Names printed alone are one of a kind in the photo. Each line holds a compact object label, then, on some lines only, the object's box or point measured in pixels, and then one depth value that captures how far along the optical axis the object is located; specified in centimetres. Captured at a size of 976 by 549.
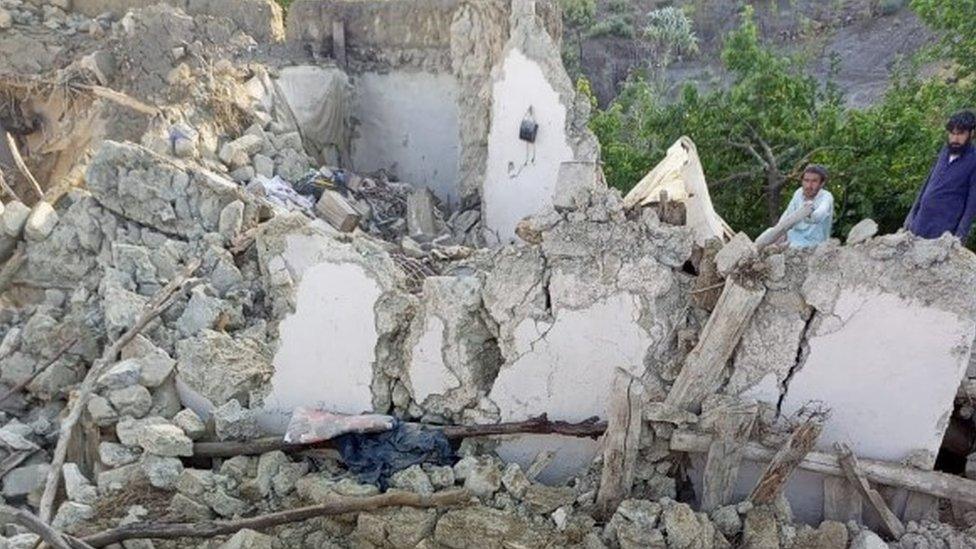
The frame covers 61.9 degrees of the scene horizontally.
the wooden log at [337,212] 782
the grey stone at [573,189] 456
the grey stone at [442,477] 450
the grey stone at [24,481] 528
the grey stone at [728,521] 411
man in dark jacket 486
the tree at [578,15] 2358
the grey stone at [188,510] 461
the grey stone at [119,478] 482
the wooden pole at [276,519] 438
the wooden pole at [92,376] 498
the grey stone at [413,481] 447
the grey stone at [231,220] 685
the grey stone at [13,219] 695
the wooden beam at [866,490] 403
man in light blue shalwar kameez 509
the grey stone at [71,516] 464
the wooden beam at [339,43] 1001
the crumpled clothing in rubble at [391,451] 464
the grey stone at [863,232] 412
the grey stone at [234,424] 499
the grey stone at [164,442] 487
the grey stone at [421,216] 831
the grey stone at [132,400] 515
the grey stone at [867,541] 398
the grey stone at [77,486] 480
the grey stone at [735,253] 417
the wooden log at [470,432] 453
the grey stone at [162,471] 477
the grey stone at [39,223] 695
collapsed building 411
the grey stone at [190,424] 501
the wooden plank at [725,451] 407
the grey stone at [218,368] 528
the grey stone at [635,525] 399
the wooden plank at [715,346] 416
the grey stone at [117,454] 492
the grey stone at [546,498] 432
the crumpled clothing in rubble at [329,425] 470
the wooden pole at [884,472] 400
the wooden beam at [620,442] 413
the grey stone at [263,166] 848
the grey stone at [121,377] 523
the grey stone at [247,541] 427
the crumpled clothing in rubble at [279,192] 790
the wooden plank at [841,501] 421
